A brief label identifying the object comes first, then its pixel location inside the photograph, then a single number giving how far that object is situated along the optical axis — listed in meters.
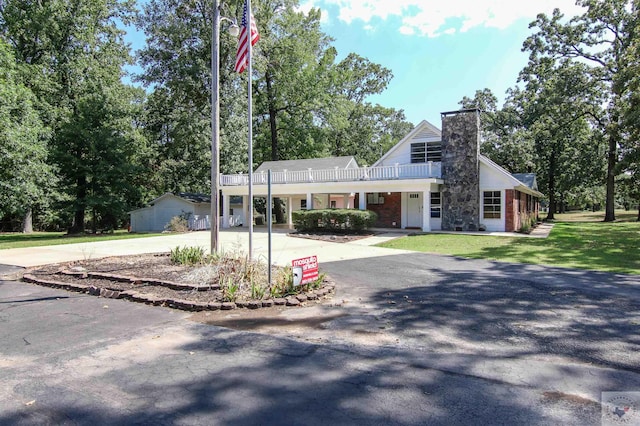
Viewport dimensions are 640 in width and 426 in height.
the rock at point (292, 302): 6.49
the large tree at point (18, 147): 19.64
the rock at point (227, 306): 6.22
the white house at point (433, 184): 20.70
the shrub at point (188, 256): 9.61
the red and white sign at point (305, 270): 6.95
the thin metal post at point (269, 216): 6.75
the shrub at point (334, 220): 19.67
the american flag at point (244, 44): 9.48
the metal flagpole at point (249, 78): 9.14
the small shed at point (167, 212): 27.31
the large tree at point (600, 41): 29.11
